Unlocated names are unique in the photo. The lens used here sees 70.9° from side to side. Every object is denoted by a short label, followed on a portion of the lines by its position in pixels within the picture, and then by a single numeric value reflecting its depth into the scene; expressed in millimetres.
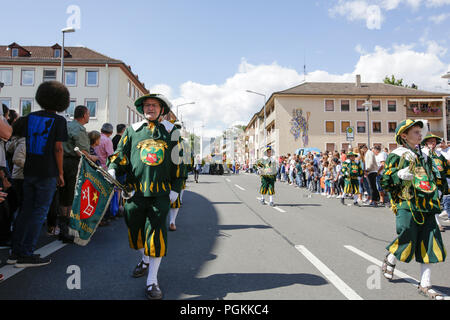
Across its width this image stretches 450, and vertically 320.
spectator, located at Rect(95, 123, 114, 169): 6953
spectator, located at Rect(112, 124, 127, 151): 7802
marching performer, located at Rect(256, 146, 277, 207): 10117
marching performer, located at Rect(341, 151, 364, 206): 10961
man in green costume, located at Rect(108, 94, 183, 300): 3211
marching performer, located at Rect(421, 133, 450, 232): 3576
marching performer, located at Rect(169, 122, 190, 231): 3435
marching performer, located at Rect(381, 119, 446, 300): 3273
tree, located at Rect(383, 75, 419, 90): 61409
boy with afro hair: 3969
